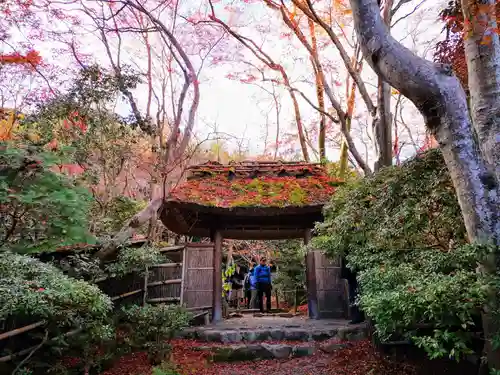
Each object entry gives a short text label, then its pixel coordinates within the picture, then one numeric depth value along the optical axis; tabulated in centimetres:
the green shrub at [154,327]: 614
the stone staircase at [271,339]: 680
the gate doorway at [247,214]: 859
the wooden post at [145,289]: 850
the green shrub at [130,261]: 685
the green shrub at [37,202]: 461
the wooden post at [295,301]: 1370
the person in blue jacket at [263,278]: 1154
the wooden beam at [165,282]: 882
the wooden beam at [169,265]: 910
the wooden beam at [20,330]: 458
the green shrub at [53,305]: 368
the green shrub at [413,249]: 287
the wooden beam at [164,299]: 873
